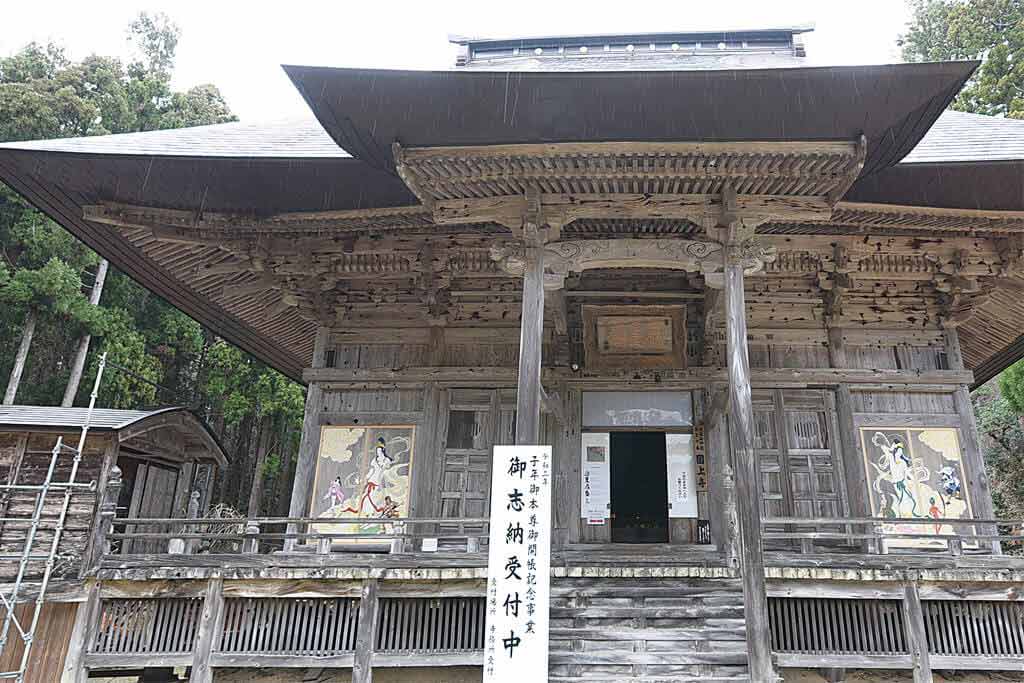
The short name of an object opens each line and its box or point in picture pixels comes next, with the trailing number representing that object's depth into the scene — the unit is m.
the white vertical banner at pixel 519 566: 5.04
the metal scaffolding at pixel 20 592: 6.70
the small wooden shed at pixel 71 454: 8.93
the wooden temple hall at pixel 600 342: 5.79
